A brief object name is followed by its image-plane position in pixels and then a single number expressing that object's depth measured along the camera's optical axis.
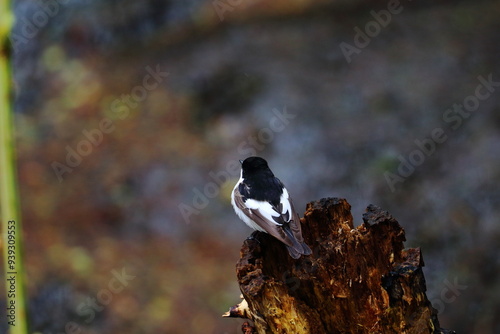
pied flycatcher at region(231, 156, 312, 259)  5.65
